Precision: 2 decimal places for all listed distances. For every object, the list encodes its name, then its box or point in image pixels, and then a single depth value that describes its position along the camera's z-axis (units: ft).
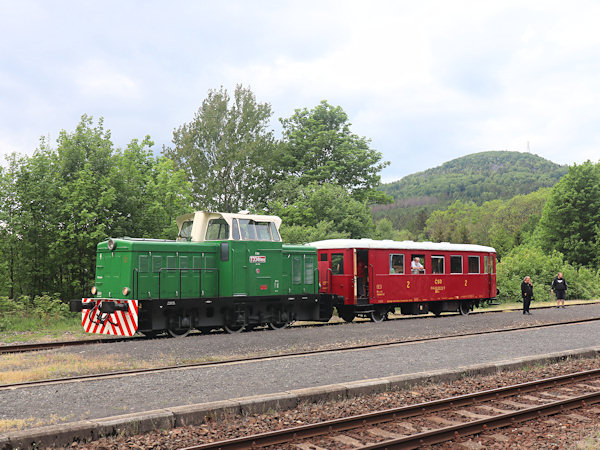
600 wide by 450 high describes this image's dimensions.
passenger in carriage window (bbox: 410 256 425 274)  67.87
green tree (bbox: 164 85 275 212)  139.54
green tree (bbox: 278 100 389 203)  147.13
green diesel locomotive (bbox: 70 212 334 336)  47.83
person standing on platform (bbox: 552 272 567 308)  85.20
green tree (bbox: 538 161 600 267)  159.84
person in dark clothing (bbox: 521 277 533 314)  73.15
